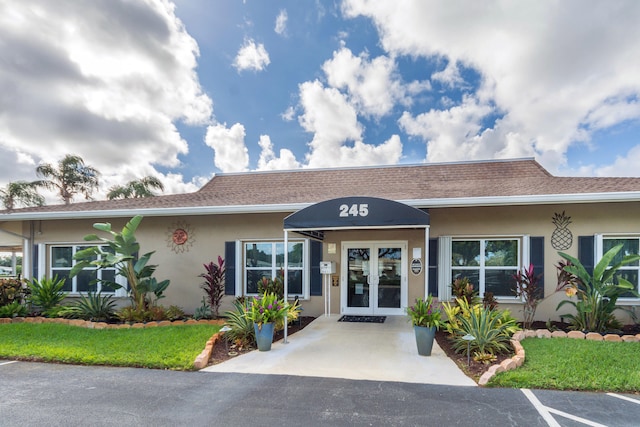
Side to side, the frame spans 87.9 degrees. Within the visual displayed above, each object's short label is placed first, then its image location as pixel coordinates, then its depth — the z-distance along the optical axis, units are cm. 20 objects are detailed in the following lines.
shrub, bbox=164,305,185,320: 848
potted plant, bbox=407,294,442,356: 584
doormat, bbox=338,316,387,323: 842
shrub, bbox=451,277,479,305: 745
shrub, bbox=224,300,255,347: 658
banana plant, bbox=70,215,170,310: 827
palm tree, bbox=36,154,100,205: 2342
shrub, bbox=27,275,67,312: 920
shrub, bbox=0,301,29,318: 875
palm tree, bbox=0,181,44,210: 2314
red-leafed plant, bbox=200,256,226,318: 869
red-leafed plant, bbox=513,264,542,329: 722
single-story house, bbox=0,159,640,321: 770
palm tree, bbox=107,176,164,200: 2461
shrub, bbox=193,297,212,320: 856
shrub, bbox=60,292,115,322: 855
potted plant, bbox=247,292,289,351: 625
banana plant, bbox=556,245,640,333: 663
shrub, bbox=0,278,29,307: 916
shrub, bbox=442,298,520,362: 569
